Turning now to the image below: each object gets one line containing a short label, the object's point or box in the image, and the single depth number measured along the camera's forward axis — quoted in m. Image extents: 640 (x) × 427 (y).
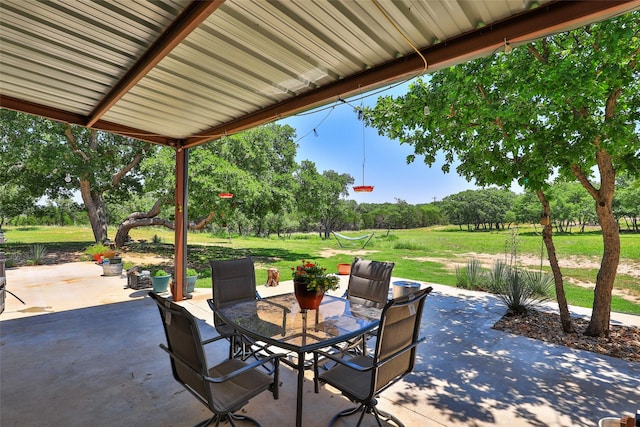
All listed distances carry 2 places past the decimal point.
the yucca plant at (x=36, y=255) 7.63
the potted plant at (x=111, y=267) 6.35
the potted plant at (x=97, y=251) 7.94
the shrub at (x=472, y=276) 5.64
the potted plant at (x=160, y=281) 4.99
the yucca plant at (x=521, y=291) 4.04
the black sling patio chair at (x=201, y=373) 1.42
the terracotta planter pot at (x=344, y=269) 6.65
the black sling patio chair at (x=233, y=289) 2.43
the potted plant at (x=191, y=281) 4.87
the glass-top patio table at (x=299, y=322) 1.71
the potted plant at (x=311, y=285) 2.09
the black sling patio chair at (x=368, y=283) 2.65
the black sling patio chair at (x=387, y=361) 1.54
